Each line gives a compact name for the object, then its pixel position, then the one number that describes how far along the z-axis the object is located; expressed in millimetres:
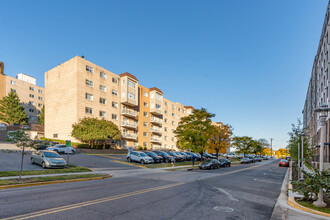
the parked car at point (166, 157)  32266
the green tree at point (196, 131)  33906
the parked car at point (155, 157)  29555
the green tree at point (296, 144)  24500
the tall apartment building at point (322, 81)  23847
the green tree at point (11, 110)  55297
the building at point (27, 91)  65438
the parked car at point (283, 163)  37219
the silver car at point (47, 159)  17484
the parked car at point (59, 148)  28359
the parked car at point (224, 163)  30809
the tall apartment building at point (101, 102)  39844
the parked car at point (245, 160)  44375
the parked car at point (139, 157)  26953
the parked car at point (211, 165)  25709
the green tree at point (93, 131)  36097
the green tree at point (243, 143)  67481
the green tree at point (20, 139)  11783
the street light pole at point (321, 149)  7875
